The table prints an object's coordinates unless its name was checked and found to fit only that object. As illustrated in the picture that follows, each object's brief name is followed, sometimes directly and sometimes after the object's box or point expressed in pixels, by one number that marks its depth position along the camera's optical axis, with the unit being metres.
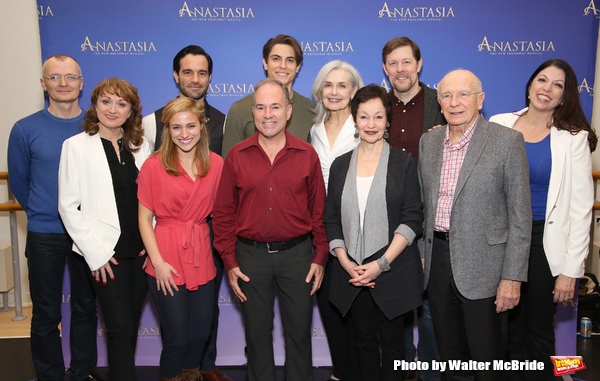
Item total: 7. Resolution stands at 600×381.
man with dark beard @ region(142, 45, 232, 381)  3.01
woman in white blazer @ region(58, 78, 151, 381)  2.44
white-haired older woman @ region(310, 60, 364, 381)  2.74
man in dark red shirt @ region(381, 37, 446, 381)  2.87
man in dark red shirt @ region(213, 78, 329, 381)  2.33
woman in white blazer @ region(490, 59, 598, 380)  2.46
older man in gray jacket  2.09
